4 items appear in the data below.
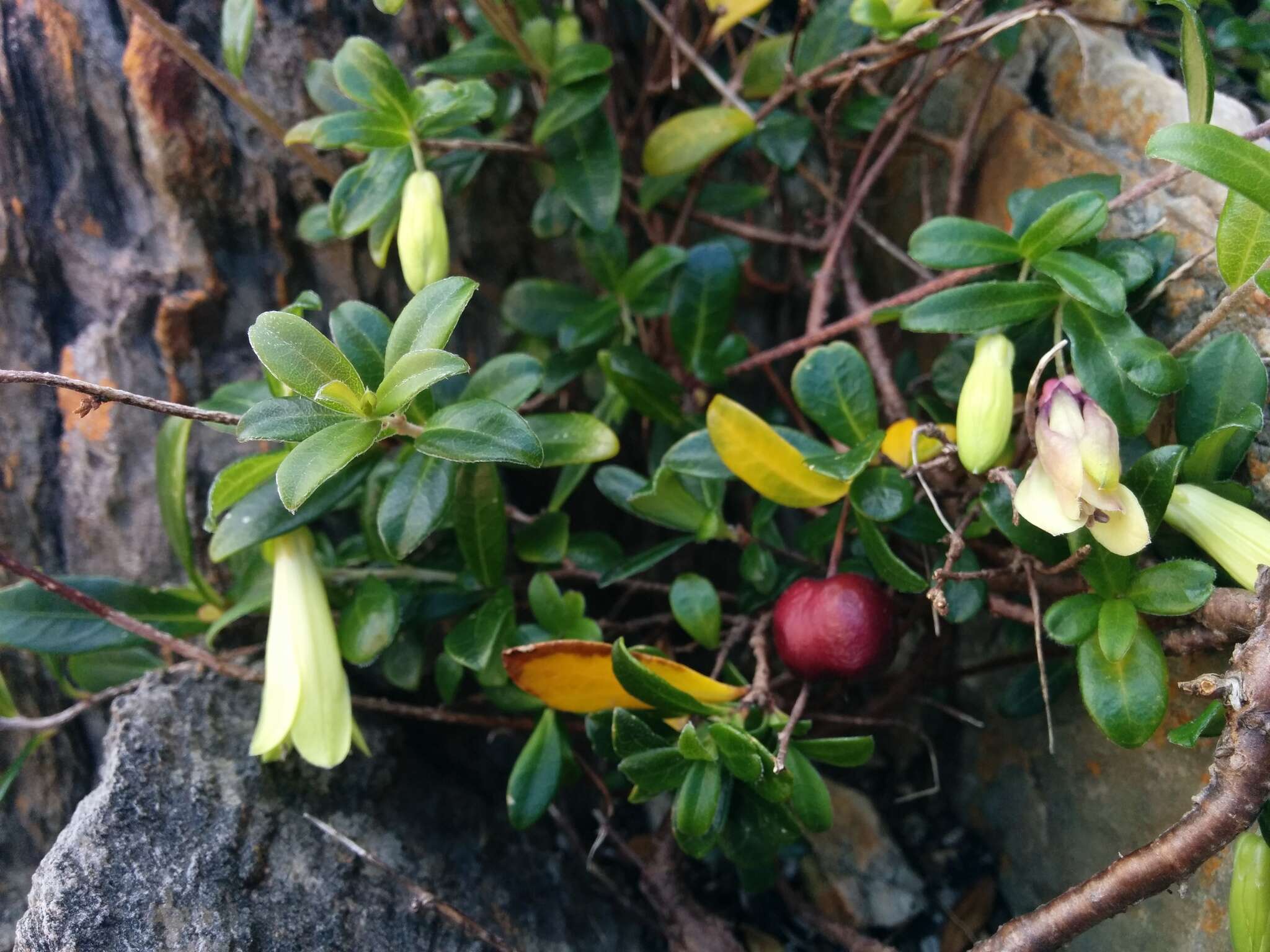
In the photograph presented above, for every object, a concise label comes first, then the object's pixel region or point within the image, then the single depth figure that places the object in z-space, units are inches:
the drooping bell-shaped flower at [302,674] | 5.3
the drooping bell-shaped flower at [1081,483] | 4.6
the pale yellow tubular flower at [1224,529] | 4.7
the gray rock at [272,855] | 4.9
